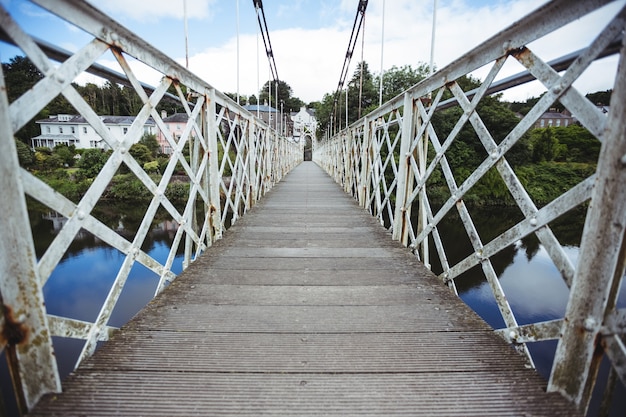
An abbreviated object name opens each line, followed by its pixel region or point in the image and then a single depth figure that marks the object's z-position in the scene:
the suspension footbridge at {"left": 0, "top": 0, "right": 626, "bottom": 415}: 0.81
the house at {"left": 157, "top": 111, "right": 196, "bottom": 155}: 34.09
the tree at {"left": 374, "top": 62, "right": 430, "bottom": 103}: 30.20
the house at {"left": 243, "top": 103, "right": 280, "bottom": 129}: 44.98
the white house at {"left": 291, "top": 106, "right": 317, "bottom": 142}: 52.47
